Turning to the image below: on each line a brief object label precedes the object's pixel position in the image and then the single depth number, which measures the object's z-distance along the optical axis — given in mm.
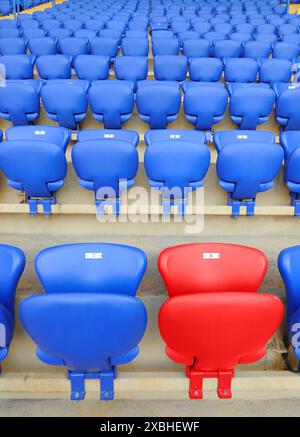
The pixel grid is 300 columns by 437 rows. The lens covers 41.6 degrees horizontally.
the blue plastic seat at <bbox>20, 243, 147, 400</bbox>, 905
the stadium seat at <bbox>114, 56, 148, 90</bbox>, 3281
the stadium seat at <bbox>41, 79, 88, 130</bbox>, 2496
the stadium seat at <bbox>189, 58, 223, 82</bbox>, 3260
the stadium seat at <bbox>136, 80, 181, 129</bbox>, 2518
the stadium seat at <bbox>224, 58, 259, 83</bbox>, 3281
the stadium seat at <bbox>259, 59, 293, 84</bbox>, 3285
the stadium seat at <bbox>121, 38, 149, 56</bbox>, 3900
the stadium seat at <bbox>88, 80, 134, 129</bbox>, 2512
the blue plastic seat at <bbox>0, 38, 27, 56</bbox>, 3791
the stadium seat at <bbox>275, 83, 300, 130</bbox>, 2518
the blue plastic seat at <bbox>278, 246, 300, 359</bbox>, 1193
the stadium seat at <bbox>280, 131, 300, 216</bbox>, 1787
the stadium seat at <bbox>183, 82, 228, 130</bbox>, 2531
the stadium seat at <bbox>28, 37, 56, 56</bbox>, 3803
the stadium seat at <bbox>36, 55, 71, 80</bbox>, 3211
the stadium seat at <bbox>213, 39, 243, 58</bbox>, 3902
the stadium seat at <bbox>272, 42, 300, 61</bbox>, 3846
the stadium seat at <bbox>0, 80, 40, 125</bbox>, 2490
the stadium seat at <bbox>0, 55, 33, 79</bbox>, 3209
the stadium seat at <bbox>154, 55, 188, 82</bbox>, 3270
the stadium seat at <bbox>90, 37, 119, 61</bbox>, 3887
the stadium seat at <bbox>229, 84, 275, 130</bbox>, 2557
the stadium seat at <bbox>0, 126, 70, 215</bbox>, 1697
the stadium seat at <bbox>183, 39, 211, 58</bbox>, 3883
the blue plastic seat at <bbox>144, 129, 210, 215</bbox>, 1732
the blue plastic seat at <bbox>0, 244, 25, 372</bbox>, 1157
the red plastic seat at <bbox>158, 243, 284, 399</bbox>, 908
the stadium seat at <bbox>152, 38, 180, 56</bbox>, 3943
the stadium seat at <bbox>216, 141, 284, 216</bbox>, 1722
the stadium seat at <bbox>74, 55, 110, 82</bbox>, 3236
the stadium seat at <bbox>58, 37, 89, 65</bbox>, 3873
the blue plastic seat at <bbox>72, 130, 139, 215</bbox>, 1719
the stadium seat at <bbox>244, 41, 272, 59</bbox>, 3912
